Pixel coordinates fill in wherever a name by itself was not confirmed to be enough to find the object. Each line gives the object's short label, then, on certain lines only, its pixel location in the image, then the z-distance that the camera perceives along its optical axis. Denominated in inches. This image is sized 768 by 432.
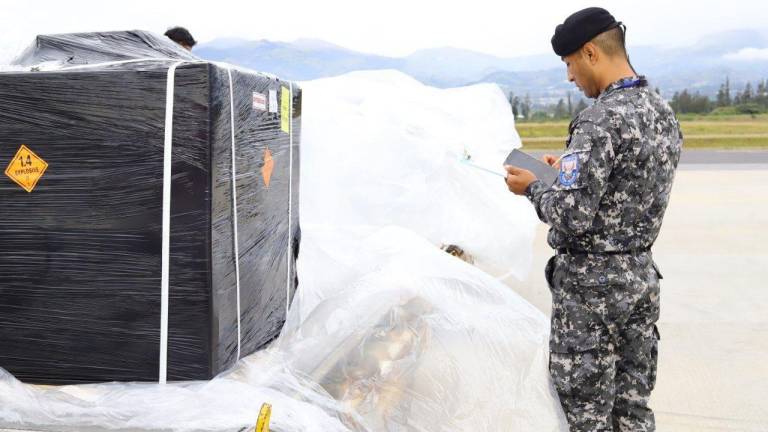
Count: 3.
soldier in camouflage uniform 84.1
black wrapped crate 72.7
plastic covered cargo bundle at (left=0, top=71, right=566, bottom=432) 74.4
